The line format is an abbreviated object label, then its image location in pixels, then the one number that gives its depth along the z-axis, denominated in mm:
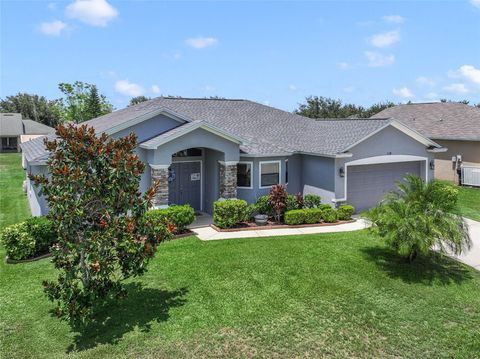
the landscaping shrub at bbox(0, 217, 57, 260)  12117
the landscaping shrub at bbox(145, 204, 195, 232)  14633
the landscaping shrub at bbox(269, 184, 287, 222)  17094
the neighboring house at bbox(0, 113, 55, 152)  53312
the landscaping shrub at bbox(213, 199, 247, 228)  15891
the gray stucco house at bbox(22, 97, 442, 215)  16656
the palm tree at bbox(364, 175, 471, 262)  10703
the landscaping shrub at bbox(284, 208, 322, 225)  16734
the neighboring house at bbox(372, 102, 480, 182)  27042
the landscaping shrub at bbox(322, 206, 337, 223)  17203
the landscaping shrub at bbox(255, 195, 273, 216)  17484
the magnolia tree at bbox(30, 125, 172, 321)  7797
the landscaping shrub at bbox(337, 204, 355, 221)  17625
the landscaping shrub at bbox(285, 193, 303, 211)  17673
